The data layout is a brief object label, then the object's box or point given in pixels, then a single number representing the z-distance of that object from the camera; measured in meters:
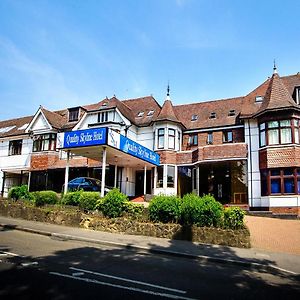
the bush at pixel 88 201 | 16.69
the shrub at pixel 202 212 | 13.80
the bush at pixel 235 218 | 13.29
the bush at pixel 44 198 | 18.20
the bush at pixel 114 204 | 15.76
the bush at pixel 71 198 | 17.56
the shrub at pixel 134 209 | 15.50
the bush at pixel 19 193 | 20.37
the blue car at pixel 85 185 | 22.94
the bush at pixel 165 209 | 14.56
